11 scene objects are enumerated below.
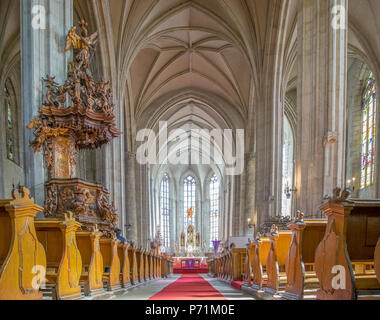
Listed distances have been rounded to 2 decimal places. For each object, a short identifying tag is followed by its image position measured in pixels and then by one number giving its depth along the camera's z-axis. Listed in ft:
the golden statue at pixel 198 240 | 124.22
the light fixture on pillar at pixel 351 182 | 58.55
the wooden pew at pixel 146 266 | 34.48
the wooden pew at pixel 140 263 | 30.43
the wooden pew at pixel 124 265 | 22.48
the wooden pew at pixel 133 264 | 26.13
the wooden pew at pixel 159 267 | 50.59
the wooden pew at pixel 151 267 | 38.51
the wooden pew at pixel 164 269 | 55.26
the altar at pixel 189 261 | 102.27
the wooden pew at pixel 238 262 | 31.83
